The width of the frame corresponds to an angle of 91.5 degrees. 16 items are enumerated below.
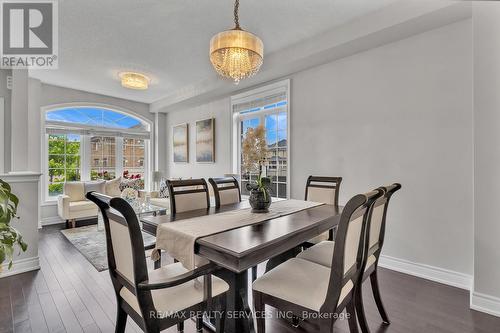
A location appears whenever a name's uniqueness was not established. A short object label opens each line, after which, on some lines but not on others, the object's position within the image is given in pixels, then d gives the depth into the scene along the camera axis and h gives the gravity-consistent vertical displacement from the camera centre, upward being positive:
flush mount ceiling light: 3.91 +1.41
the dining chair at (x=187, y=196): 2.29 -0.30
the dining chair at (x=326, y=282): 1.24 -0.69
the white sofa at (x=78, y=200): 4.54 -0.65
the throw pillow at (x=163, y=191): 5.43 -0.57
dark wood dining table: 1.26 -0.44
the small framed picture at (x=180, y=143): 5.97 +0.59
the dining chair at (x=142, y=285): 1.15 -0.67
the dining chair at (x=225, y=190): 2.64 -0.28
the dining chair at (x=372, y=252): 1.61 -0.67
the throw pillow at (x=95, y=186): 5.02 -0.41
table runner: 1.41 -0.41
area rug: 3.09 -1.18
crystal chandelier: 1.98 +0.97
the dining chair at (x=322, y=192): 2.55 -0.30
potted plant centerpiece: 1.93 +0.02
